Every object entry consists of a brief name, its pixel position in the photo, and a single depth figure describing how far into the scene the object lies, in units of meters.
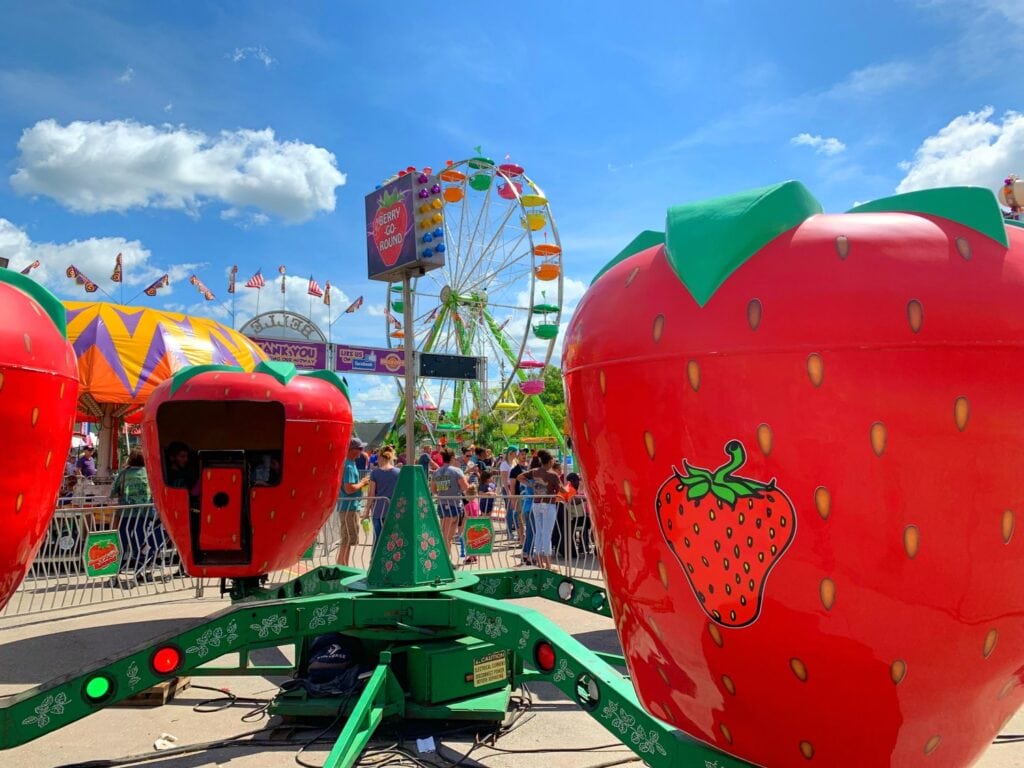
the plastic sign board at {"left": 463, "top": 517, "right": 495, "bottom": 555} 9.14
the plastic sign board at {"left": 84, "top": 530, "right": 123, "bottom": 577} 7.59
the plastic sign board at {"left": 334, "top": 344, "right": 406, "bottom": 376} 34.22
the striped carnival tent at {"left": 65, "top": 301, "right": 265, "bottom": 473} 12.48
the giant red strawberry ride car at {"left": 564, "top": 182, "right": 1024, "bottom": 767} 1.52
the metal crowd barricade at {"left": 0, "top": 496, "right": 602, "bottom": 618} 8.27
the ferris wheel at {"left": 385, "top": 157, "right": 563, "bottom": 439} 25.38
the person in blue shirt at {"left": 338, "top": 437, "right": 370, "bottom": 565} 8.97
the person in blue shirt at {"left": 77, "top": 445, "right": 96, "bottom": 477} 15.17
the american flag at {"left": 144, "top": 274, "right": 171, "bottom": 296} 30.47
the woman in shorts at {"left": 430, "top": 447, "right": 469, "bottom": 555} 9.77
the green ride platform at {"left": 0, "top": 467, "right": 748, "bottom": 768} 2.90
